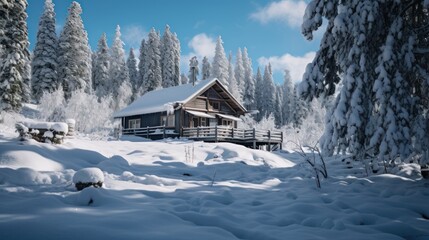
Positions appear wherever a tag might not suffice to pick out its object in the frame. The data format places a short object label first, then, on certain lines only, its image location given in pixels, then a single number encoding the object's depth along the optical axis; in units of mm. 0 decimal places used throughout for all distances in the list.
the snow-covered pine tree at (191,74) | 53906
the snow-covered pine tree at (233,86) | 52656
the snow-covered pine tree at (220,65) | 49369
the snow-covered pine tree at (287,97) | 61144
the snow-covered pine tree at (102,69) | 48219
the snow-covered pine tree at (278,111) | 65000
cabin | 25922
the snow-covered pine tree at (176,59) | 54288
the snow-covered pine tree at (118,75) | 46812
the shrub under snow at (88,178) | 6012
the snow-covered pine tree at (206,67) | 61328
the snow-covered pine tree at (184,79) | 71188
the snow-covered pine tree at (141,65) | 52906
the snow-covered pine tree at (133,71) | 54188
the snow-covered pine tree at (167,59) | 50062
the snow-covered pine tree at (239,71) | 56269
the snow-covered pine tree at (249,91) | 56938
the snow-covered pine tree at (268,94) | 61500
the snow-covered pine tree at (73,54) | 36719
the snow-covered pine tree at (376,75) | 6582
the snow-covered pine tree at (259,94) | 61906
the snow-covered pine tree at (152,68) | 48188
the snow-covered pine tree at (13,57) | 23312
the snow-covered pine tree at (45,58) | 36500
